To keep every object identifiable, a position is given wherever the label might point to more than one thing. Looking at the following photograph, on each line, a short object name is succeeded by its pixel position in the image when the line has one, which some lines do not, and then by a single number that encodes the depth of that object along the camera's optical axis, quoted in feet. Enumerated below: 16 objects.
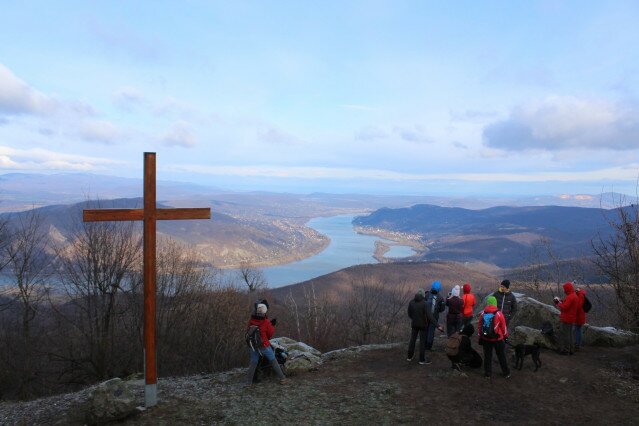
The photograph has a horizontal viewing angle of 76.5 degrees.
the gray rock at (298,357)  37.78
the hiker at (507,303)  40.49
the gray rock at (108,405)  27.91
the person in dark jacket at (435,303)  39.11
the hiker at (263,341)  34.04
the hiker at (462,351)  35.55
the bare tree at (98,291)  60.70
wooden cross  30.30
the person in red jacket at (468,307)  41.42
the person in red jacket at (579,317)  40.37
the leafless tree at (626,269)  47.67
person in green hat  34.04
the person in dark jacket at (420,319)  37.88
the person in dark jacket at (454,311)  40.96
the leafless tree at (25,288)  65.62
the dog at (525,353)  36.06
